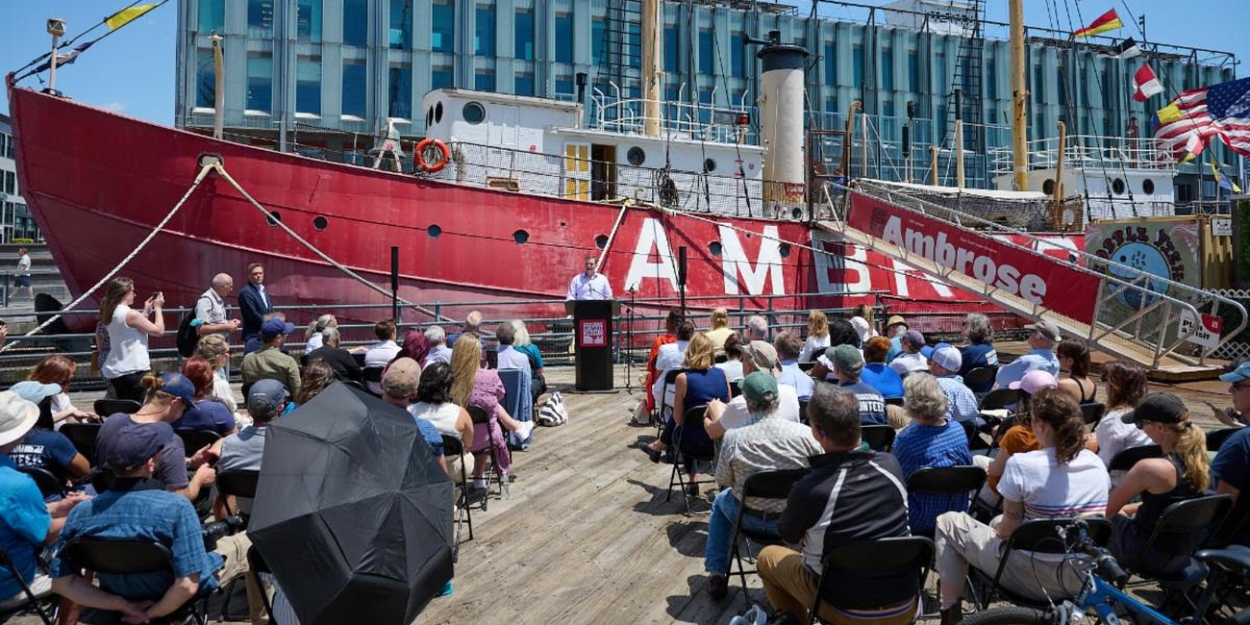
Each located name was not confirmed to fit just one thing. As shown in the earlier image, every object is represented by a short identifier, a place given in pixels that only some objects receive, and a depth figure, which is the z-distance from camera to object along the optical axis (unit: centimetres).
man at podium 1214
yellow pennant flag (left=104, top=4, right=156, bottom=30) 1186
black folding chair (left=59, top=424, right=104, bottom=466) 498
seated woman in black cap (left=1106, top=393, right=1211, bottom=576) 340
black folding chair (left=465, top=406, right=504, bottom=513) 574
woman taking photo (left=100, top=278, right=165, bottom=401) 688
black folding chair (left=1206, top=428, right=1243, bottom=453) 439
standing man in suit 902
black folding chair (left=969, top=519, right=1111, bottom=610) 315
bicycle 281
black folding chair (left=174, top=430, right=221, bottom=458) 497
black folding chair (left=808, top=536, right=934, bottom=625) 297
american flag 1500
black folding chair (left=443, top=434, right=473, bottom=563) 480
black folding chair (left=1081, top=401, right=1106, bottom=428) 570
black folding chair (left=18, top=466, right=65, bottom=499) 389
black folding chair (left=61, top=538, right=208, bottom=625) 297
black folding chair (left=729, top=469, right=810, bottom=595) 388
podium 1059
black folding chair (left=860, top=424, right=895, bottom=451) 494
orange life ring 1343
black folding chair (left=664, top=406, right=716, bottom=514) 561
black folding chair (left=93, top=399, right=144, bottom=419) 580
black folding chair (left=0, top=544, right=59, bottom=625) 316
